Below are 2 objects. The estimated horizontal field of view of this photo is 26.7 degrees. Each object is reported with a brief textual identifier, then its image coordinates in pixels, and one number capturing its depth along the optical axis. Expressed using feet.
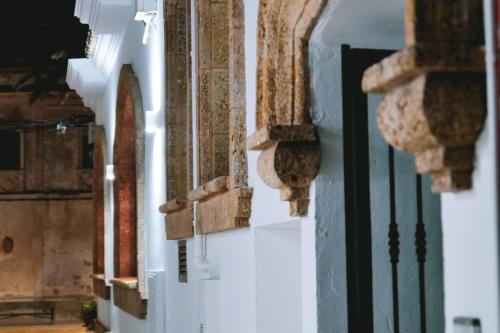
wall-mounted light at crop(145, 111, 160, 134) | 31.71
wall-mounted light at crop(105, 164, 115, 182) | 46.34
